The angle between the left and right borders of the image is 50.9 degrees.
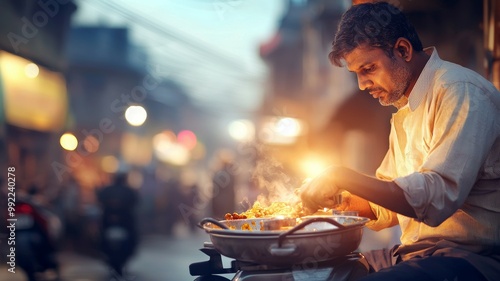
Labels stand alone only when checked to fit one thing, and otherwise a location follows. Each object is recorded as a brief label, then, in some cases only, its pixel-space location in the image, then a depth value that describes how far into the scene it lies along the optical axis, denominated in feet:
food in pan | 9.54
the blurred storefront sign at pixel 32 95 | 49.65
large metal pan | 7.27
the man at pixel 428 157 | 7.27
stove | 7.70
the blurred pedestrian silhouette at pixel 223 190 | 49.24
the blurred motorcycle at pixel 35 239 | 30.07
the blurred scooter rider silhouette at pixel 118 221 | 37.99
